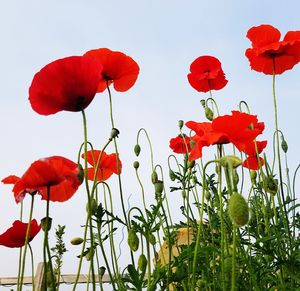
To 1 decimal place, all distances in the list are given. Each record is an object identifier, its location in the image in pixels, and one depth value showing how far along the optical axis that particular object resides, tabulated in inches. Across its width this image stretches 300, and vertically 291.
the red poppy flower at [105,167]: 25.7
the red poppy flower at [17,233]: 20.6
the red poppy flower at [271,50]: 30.1
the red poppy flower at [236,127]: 19.2
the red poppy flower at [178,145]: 36.3
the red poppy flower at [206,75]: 32.9
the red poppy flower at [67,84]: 17.5
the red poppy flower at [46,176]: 17.0
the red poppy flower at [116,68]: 22.5
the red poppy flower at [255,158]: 30.7
